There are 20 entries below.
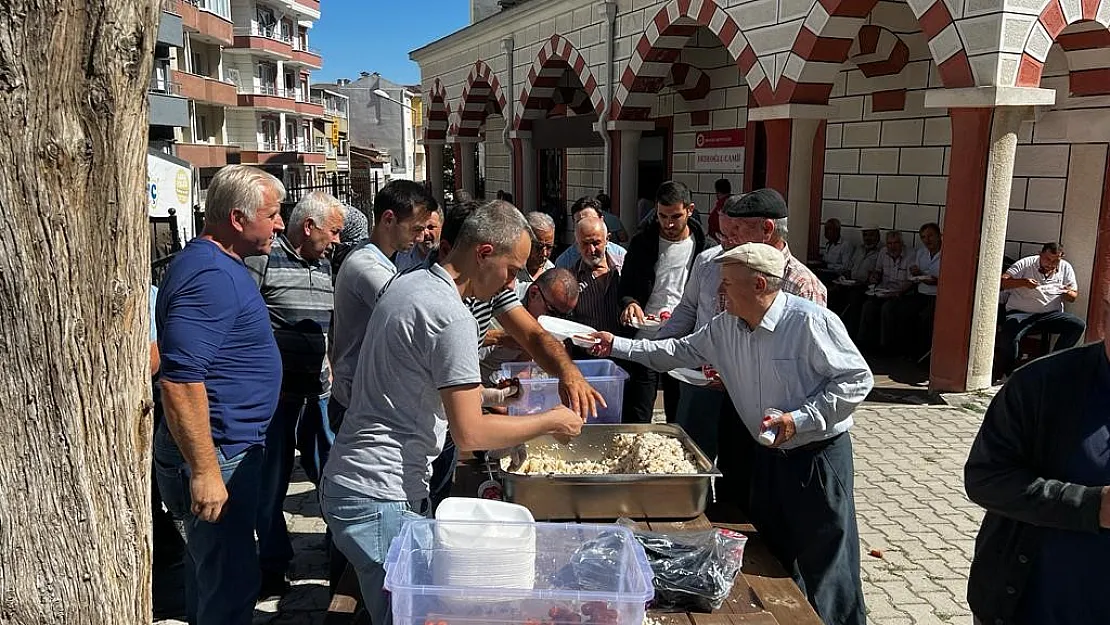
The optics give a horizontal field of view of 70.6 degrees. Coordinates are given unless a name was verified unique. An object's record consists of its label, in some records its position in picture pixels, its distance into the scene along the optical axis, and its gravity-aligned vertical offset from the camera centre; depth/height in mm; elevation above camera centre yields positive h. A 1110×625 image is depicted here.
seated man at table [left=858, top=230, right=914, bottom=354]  8625 -967
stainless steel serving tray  2596 -959
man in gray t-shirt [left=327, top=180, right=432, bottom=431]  3168 -286
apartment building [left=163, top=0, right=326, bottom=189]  34906 +5883
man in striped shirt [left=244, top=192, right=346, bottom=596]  3699 -545
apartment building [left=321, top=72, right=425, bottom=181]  62925 +6821
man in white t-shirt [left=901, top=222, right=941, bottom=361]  8430 -905
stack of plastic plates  1848 -821
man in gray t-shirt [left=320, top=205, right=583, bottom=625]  2102 -537
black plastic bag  2215 -1035
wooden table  2182 -1135
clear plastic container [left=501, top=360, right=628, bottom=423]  3355 -788
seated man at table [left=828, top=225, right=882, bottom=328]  9211 -852
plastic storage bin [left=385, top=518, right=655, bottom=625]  1800 -905
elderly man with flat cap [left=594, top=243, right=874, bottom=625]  2711 -711
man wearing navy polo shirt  2479 -630
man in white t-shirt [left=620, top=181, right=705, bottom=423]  4703 -382
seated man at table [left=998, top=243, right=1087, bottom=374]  7387 -833
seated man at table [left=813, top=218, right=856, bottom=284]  9773 -580
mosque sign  11808 +887
